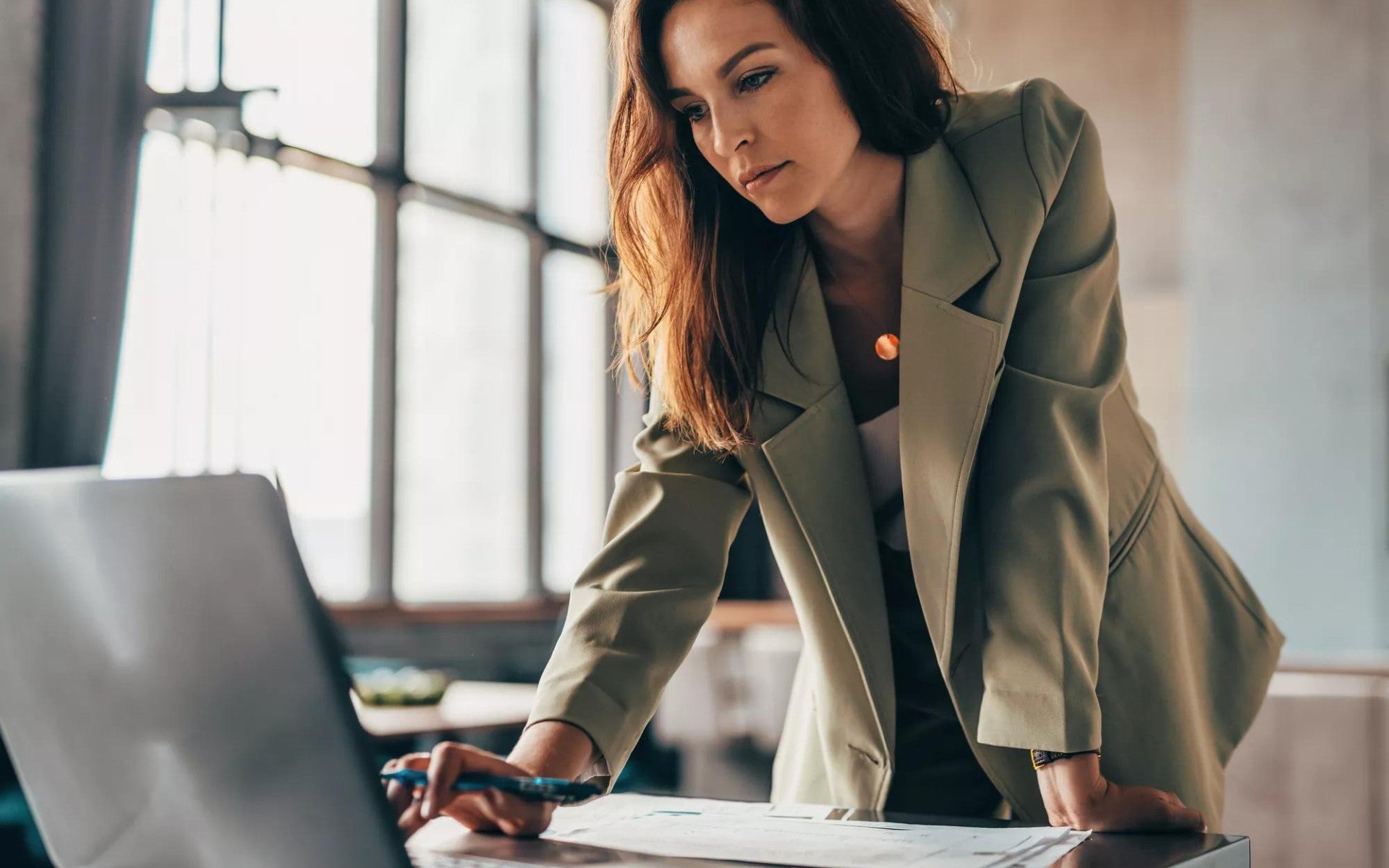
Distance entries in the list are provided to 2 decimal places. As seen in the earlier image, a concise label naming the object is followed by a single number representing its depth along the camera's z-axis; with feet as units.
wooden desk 2.27
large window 14.19
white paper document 2.27
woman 3.08
